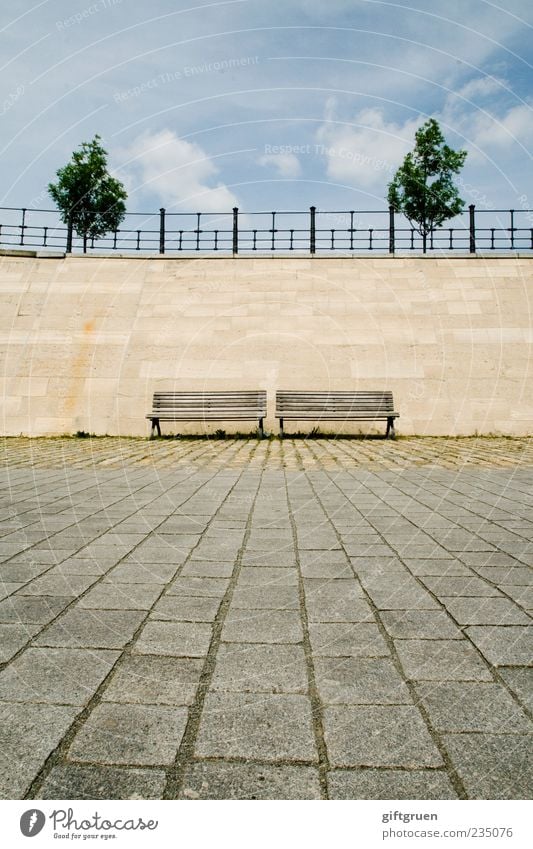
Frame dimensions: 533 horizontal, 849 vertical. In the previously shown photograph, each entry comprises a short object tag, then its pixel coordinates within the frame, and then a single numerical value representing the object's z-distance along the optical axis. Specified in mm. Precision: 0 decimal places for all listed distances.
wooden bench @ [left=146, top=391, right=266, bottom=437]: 11828
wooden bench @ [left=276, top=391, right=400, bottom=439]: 11758
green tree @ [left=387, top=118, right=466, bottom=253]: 22594
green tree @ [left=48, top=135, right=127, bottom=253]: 23484
